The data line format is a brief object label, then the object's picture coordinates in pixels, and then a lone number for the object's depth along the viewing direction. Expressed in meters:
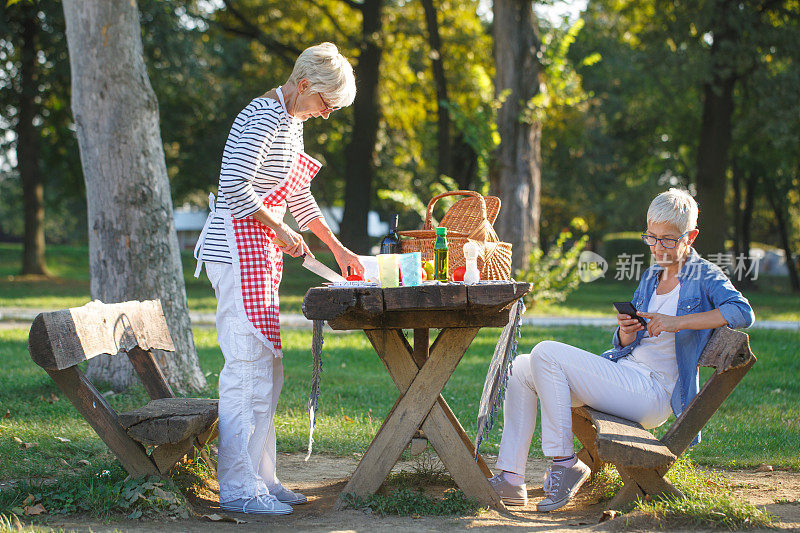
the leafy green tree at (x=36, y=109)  20.05
